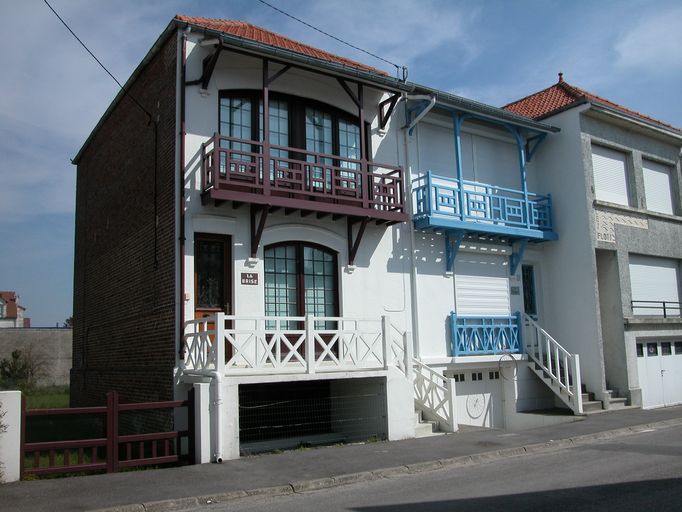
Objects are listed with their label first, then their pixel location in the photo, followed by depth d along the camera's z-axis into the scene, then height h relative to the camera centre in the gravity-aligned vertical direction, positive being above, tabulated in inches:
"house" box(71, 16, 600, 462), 490.0 +91.9
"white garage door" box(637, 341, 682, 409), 726.5 -32.1
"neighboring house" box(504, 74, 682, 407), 697.0 +104.3
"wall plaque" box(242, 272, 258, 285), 507.2 +60.3
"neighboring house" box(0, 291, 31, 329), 2647.6 +229.8
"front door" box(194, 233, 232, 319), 499.2 +63.2
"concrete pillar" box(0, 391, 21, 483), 352.8 -38.1
